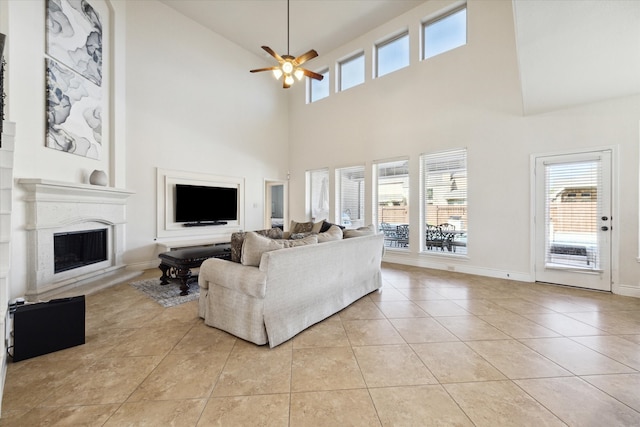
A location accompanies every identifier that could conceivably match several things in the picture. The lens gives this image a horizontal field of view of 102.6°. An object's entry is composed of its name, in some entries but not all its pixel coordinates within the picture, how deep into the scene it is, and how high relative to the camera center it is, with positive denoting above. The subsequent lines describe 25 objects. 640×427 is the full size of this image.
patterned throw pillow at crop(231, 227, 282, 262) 2.51 -0.32
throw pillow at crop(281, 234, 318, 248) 2.46 -0.29
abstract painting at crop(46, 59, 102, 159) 3.43 +1.46
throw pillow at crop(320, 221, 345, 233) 3.99 -0.20
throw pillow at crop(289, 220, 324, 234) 4.19 -0.24
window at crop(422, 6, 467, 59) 4.76 +3.50
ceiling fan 3.83 +2.29
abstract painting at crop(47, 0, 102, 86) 3.44 +2.57
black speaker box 1.98 -0.93
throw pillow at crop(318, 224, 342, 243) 2.85 -0.25
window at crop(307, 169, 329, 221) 7.03 +0.57
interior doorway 7.45 +0.26
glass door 3.58 -0.08
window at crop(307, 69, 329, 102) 6.91 +3.49
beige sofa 2.18 -0.74
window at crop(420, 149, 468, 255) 4.80 +0.25
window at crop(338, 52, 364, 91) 6.29 +3.59
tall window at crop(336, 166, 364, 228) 6.34 +0.42
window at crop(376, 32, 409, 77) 5.50 +3.54
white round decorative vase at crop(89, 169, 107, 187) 3.95 +0.54
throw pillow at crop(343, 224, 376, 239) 3.37 -0.25
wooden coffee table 3.45 -0.66
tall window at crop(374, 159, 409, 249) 5.58 +0.27
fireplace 3.17 -0.36
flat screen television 5.51 +0.19
